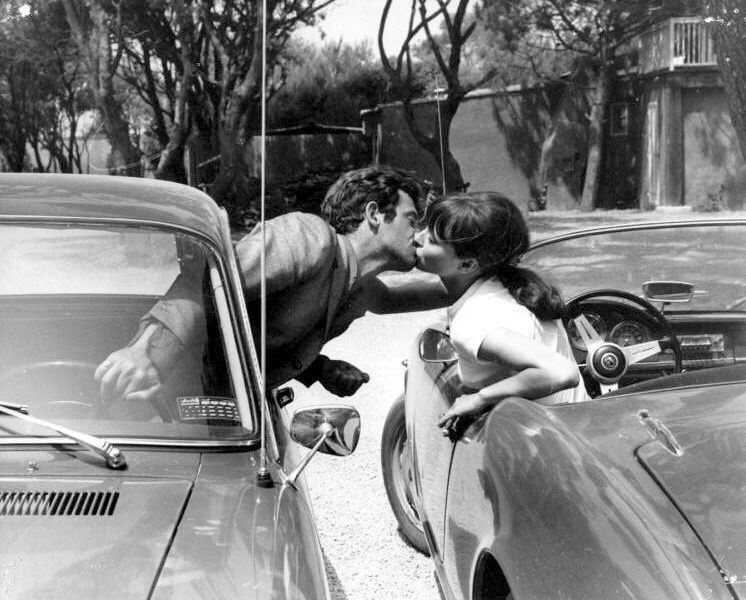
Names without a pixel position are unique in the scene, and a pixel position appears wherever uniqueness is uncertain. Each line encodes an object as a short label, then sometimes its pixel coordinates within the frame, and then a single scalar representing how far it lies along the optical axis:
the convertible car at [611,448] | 2.15
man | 3.34
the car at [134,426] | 2.08
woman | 3.04
